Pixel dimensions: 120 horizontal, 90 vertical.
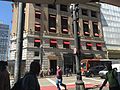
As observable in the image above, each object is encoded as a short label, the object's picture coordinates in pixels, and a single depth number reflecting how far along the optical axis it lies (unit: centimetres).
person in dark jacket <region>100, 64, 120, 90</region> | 284
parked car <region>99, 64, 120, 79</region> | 1161
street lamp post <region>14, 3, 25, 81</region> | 249
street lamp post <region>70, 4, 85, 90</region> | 462
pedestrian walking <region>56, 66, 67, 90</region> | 559
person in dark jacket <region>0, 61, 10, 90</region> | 224
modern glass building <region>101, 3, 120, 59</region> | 2065
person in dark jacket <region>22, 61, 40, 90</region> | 149
